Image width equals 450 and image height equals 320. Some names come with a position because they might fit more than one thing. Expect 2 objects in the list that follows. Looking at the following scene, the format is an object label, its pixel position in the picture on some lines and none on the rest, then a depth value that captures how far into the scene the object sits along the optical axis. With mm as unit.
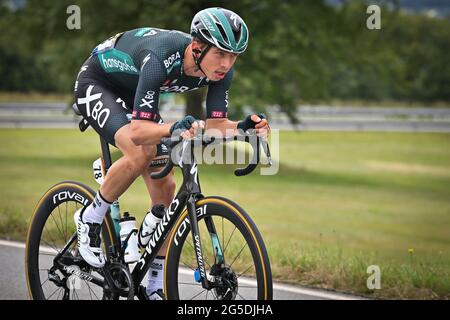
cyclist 8445
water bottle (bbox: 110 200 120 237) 9625
